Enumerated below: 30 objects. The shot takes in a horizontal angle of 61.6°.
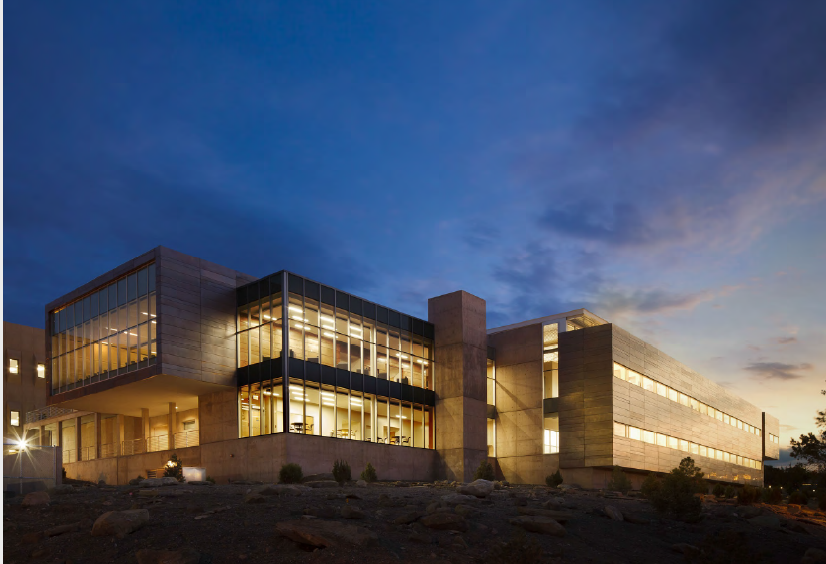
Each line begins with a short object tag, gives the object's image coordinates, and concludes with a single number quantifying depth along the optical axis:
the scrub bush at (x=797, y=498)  40.12
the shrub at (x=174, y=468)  33.94
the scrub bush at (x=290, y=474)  29.34
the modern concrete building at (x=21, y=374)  60.38
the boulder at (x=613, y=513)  18.92
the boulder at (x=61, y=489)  19.72
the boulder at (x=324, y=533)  12.81
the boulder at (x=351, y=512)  15.11
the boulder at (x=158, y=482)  24.94
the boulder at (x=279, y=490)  18.44
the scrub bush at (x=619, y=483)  34.88
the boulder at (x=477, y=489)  21.48
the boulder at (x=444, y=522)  14.77
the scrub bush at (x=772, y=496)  36.06
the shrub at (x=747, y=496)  31.44
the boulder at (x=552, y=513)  17.23
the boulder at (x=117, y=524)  13.47
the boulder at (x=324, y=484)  26.73
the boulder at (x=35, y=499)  16.77
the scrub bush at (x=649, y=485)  25.51
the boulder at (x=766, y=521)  21.84
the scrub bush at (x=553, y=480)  39.41
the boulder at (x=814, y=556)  16.27
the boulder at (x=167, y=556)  11.96
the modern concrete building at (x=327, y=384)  35.69
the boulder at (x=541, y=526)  15.77
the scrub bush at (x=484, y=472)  36.84
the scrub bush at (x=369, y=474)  33.97
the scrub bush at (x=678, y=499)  20.19
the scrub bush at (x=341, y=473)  27.94
